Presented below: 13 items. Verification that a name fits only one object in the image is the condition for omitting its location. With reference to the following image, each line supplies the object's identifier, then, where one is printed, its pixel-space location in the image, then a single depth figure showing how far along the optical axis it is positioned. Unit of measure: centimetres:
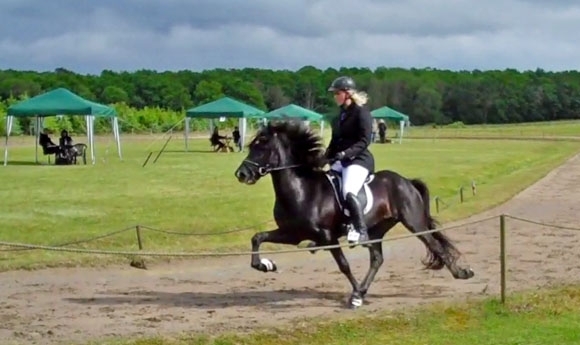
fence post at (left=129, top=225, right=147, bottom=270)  1457
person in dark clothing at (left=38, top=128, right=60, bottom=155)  3888
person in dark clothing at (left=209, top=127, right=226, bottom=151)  5156
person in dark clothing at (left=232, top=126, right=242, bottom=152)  5425
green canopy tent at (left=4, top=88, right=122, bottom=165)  3809
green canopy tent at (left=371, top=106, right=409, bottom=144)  7519
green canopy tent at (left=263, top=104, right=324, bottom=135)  5416
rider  1072
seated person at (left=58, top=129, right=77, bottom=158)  3871
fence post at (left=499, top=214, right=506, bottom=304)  1067
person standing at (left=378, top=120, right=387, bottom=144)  6975
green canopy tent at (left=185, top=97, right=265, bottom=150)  5031
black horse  1070
